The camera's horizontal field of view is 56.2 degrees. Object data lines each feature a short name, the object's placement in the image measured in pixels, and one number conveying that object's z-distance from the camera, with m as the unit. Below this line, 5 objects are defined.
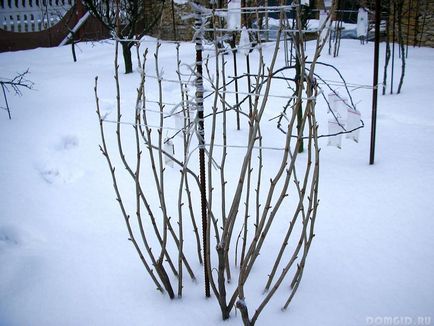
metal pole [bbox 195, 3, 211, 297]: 1.29
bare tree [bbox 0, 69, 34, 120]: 4.25
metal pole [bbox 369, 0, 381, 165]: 2.32
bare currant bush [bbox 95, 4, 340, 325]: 1.27
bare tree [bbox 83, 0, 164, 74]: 5.28
